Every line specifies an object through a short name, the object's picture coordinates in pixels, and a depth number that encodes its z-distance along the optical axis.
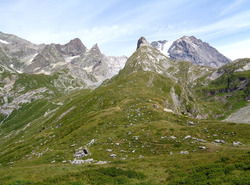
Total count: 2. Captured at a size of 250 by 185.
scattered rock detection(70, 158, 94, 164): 32.00
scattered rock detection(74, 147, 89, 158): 35.67
